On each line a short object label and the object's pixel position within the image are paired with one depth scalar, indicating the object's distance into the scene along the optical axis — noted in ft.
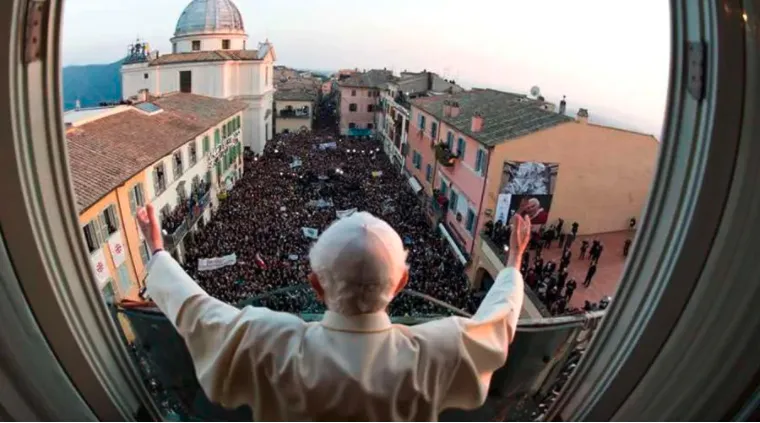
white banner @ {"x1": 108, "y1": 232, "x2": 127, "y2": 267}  33.20
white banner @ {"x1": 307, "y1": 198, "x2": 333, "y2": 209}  64.03
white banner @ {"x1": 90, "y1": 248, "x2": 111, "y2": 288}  30.71
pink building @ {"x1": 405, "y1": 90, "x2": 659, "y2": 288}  43.80
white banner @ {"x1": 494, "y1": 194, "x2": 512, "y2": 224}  45.03
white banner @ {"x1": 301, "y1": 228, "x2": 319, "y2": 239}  50.14
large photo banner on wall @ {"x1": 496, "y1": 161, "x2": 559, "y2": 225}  44.14
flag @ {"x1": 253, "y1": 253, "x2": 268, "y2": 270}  43.29
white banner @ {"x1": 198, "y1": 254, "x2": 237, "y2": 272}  43.09
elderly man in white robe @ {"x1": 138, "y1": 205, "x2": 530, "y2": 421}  3.59
